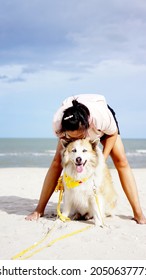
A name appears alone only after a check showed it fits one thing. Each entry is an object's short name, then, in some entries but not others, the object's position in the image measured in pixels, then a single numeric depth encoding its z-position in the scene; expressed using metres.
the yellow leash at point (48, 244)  2.90
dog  3.74
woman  3.48
